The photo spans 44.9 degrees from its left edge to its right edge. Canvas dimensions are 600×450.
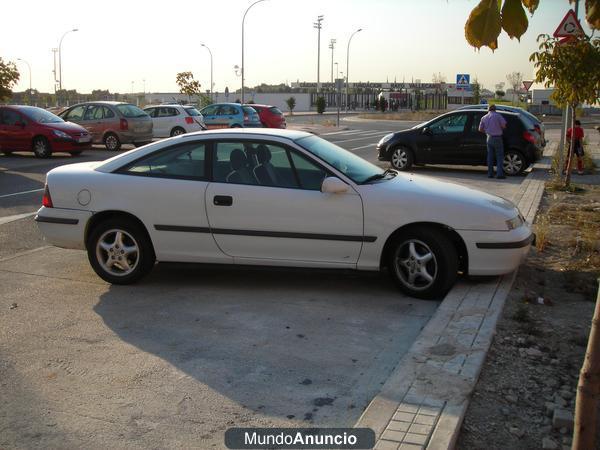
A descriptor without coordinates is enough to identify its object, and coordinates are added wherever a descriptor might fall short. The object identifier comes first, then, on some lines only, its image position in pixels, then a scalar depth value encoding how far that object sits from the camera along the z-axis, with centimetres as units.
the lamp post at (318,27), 8075
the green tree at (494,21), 205
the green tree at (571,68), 1247
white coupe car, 639
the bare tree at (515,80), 9900
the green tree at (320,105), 7824
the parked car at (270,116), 3316
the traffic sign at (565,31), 1143
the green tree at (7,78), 2364
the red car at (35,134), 2056
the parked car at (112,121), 2325
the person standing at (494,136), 1560
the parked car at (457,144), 1677
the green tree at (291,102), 8331
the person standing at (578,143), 1633
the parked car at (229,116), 2972
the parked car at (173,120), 2700
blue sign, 4742
